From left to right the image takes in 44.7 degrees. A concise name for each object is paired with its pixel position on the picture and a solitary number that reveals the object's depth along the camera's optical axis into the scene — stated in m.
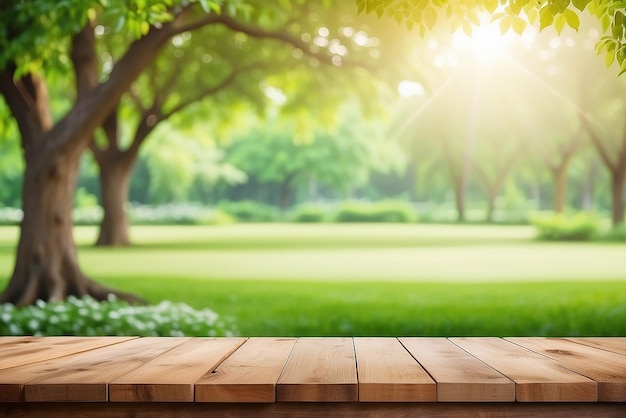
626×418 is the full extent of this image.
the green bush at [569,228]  29.47
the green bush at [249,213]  56.41
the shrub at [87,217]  48.50
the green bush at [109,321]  8.40
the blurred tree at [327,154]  60.41
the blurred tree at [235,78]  14.52
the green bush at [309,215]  53.69
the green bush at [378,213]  52.75
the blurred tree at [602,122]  30.58
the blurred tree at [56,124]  10.70
